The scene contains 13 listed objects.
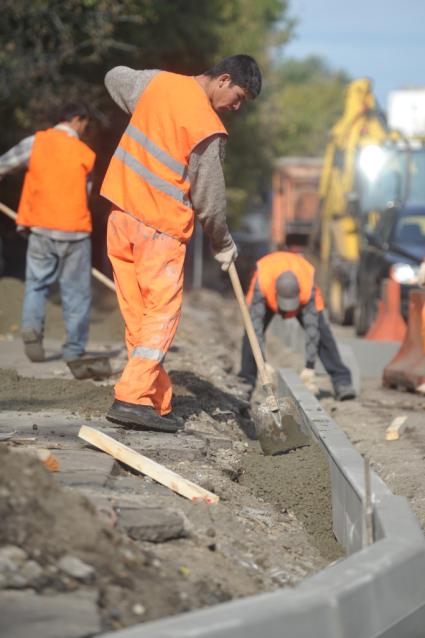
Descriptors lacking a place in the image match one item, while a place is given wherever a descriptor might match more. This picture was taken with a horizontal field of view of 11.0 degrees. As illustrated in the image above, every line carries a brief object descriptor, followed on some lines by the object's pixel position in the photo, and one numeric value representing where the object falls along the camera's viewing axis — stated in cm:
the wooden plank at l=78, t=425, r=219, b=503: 969
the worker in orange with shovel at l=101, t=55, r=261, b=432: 1184
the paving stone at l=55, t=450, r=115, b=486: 966
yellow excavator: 3537
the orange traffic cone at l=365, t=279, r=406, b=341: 2698
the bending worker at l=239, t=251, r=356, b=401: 1812
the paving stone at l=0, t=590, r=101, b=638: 643
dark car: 2858
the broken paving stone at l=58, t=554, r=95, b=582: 709
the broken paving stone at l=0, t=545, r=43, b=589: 692
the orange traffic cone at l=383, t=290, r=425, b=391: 2070
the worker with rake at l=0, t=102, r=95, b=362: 1837
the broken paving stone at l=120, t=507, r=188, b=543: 837
